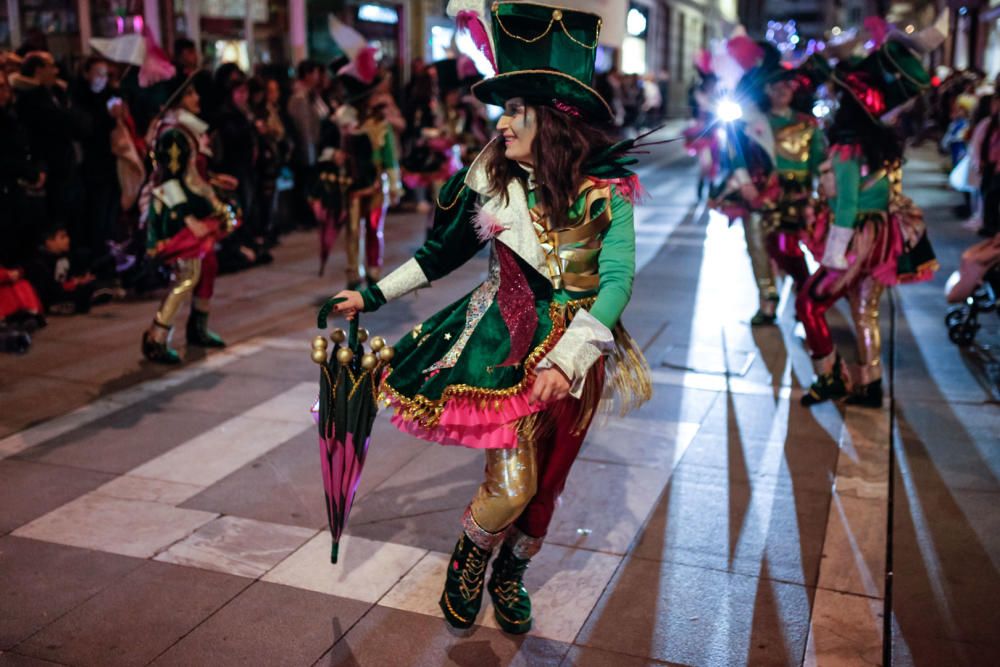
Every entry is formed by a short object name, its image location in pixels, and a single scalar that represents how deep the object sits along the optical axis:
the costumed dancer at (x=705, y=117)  8.94
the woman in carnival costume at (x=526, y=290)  3.14
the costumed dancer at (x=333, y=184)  8.64
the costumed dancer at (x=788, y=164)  7.09
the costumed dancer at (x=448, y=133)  10.07
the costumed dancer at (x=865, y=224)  5.61
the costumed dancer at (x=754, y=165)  7.28
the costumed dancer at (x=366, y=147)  8.59
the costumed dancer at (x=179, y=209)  6.57
